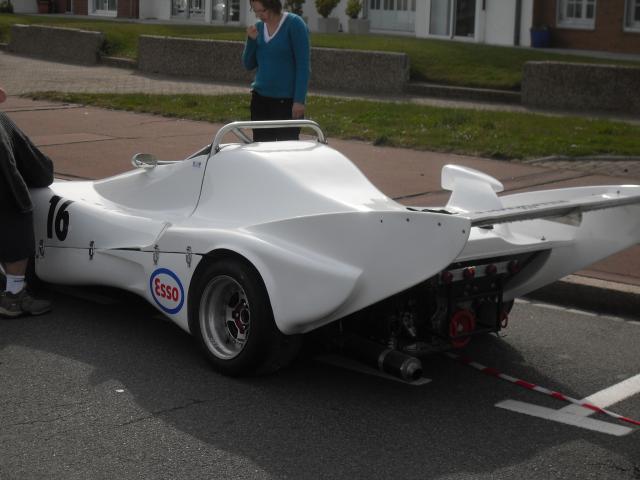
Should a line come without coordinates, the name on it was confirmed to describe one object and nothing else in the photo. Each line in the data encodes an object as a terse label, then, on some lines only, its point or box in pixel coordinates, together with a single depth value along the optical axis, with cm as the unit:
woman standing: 880
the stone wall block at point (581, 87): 1703
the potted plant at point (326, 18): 3216
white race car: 530
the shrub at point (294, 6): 3284
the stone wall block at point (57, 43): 2636
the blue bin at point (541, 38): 2784
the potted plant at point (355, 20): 3203
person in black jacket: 671
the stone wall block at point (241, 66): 1991
